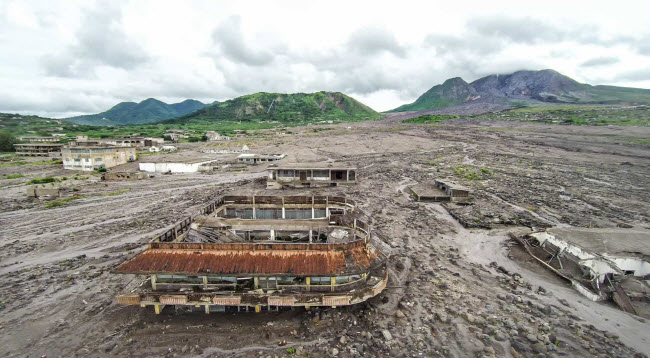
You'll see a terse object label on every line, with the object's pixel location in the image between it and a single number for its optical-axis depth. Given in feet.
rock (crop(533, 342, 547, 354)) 39.34
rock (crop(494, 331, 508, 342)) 41.45
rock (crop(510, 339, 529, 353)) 39.51
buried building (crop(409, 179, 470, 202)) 111.04
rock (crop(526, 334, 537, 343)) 41.14
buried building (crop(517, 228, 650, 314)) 51.29
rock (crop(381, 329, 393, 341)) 40.91
